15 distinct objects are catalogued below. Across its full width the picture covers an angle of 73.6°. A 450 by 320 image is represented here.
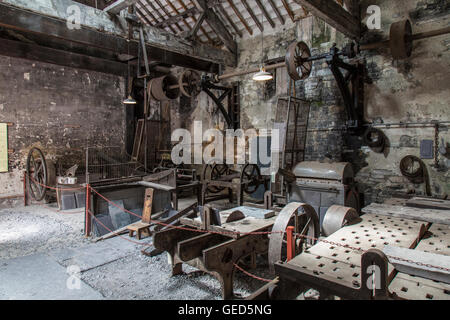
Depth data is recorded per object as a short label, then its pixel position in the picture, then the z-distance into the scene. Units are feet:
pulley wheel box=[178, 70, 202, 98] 27.55
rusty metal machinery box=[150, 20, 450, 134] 18.95
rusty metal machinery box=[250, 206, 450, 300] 6.07
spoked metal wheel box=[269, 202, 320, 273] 10.93
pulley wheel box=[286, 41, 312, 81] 19.06
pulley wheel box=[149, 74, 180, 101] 28.09
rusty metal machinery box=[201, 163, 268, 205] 24.02
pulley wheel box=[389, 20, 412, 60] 18.71
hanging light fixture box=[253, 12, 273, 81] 19.90
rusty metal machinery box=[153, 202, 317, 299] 10.85
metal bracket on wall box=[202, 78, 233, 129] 29.76
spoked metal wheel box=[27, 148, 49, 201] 25.76
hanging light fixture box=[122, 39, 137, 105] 25.31
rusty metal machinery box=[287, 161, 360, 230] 18.34
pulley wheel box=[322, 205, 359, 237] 11.34
